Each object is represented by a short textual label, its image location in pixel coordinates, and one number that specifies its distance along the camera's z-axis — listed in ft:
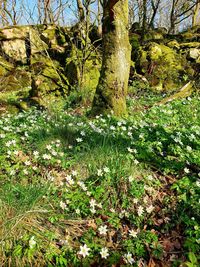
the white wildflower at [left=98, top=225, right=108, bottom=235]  6.17
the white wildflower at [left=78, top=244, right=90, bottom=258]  5.62
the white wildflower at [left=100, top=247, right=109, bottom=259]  5.66
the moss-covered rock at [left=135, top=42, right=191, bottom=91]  23.47
